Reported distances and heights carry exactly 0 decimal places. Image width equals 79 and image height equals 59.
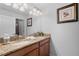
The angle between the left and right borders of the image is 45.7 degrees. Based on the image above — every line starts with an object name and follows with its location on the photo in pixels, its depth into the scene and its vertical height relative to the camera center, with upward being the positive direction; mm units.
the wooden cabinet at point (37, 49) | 1277 -331
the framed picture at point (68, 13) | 1444 +223
